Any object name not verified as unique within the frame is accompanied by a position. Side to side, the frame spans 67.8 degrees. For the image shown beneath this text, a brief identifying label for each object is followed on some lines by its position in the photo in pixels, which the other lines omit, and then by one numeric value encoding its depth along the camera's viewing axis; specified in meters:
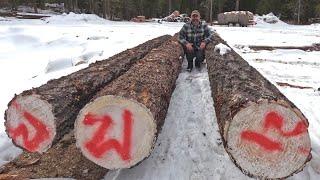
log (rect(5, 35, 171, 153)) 2.34
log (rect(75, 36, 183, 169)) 2.15
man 5.05
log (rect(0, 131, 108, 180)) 2.38
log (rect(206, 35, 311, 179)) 1.98
